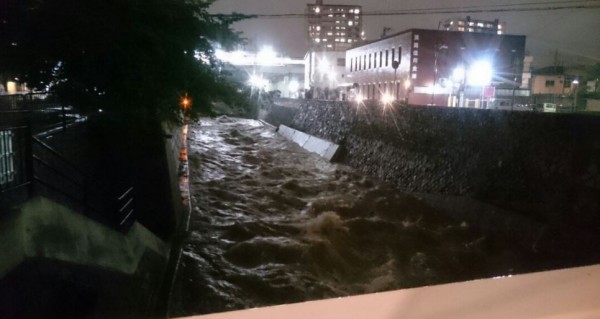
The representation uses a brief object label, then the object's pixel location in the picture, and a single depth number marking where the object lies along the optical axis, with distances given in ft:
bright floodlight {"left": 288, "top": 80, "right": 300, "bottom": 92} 215.92
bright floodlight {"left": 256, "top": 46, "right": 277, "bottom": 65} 123.61
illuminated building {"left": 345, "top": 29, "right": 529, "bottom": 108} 102.68
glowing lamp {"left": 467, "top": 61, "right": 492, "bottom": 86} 100.42
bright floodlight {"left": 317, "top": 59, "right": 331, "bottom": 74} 192.54
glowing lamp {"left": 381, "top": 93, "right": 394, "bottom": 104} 122.58
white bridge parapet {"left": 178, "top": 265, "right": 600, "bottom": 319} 6.09
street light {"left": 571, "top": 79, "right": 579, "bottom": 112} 89.07
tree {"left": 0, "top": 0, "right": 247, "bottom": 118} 23.72
